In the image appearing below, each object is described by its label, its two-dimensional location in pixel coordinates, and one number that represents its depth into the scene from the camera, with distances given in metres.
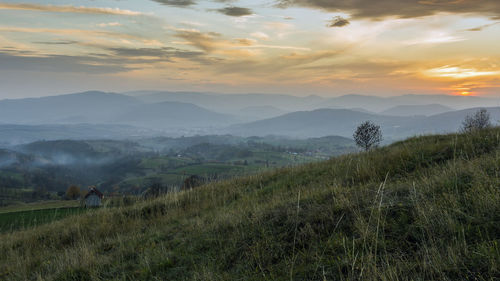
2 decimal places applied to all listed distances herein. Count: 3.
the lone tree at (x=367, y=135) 31.25
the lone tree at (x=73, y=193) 95.53
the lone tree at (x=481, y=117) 29.36
